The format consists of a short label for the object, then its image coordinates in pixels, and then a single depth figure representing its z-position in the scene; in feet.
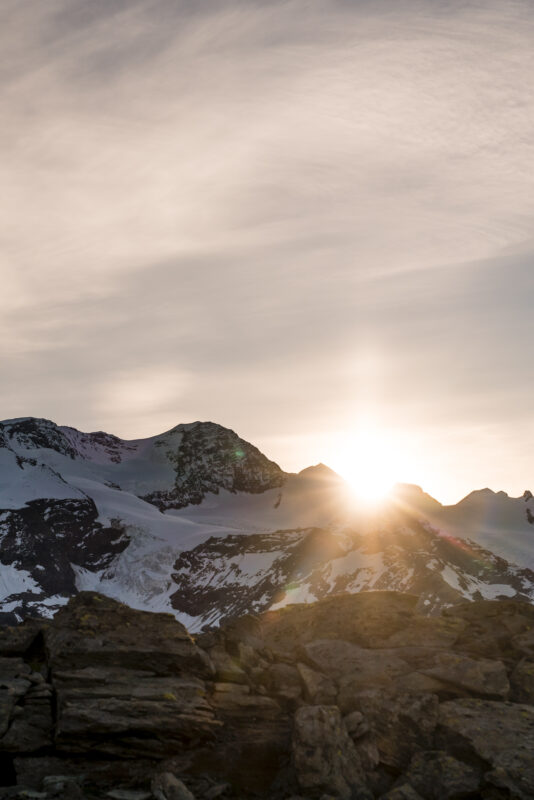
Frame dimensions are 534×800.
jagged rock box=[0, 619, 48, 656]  87.92
